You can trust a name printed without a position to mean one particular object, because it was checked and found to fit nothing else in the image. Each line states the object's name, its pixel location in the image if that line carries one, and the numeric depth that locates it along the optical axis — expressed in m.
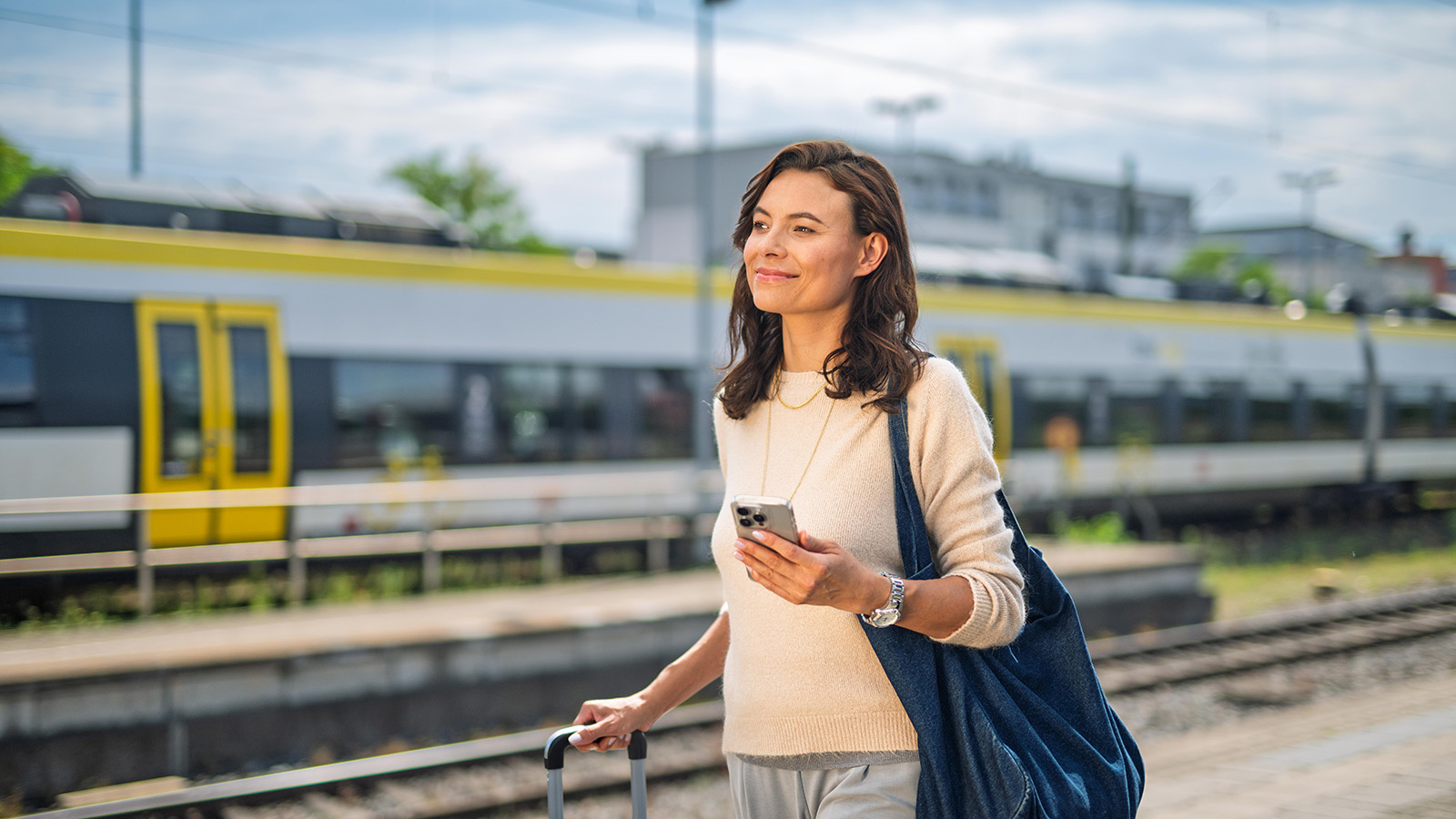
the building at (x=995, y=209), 41.56
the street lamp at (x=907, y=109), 37.00
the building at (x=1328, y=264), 30.37
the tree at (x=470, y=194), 46.81
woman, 1.99
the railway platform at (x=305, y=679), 6.93
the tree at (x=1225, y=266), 59.54
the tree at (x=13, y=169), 10.75
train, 10.76
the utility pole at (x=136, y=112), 16.70
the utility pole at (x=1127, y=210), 39.56
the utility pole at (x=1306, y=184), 46.44
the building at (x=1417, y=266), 30.23
